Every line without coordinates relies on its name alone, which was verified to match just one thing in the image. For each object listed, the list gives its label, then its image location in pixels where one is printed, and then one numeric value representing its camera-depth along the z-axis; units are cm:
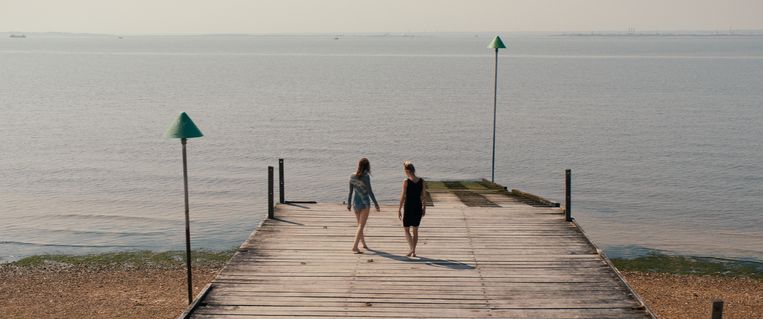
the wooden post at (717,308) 1097
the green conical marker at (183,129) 1502
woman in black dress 1494
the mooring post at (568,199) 1788
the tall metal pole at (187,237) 1560
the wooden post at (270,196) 1836
